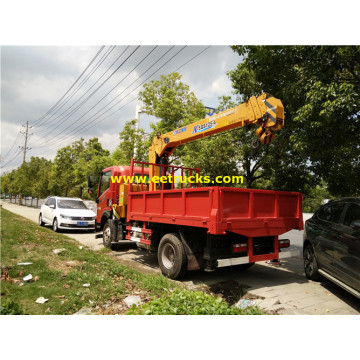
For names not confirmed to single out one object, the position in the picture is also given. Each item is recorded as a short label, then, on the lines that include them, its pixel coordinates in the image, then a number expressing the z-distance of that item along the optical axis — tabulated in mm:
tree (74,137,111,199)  20691
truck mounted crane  4777
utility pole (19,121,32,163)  47897
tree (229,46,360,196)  5141
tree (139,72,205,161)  16234
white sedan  12320
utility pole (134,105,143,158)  26820
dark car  4016
